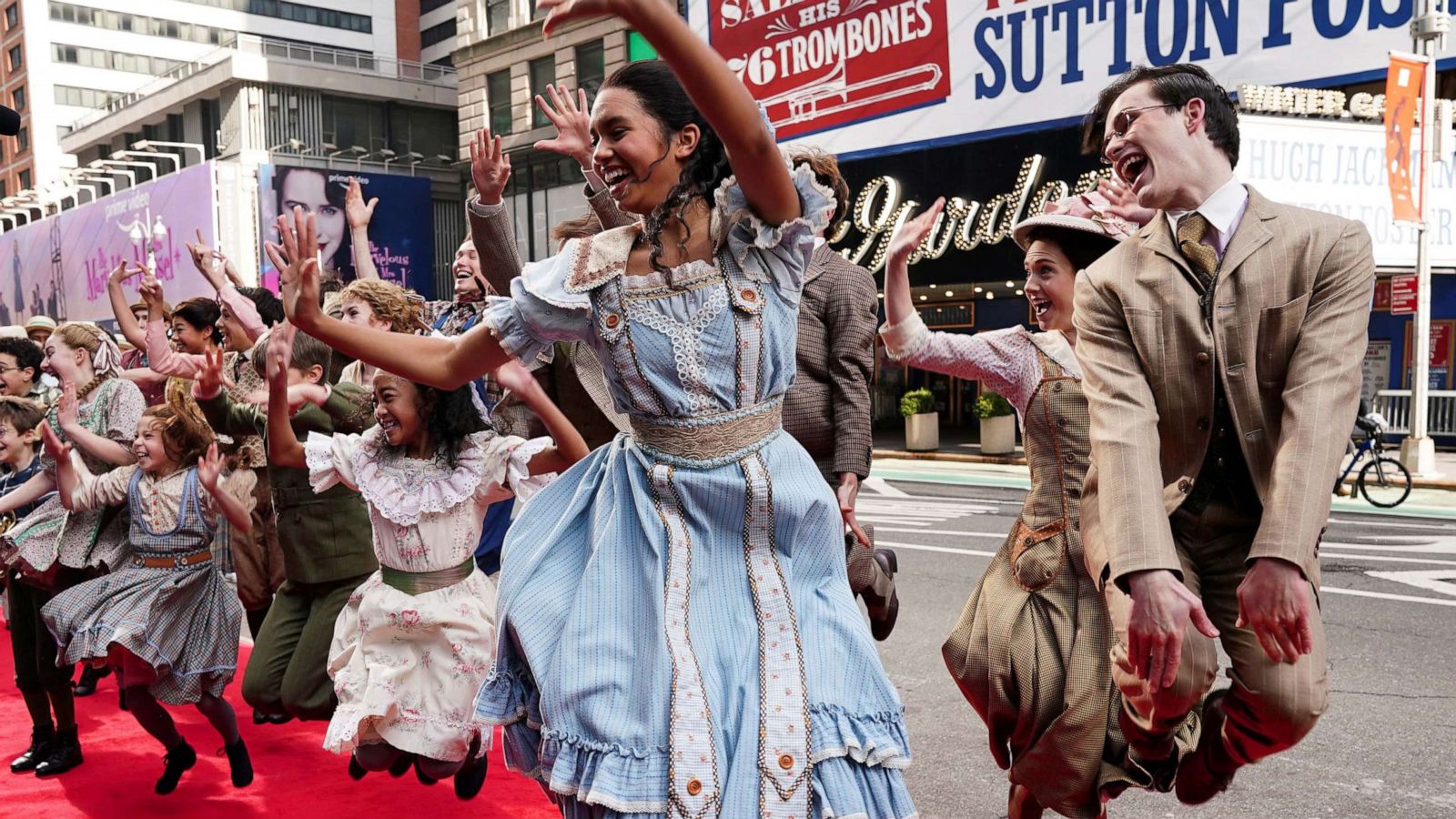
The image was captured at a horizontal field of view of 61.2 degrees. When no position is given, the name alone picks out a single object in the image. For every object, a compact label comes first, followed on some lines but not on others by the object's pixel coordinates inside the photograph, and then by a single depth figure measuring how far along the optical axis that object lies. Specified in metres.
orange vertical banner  15.14
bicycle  13.54
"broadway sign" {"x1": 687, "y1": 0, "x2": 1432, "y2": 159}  18.38
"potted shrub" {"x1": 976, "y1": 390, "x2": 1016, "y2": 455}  19.95
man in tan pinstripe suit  2.62
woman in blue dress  2.48
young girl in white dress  4.26
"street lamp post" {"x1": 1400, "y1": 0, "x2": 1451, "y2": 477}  15.16
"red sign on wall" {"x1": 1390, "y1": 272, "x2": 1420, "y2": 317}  15.60
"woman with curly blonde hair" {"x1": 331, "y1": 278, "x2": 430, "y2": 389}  5.20
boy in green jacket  4.88
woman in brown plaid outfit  3.33
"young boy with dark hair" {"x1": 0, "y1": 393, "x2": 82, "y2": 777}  5.33
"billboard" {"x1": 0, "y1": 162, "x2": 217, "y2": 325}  39.69
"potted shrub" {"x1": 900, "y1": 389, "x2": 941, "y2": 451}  21.55
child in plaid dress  4.96
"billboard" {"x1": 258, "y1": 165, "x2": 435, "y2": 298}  39.53
